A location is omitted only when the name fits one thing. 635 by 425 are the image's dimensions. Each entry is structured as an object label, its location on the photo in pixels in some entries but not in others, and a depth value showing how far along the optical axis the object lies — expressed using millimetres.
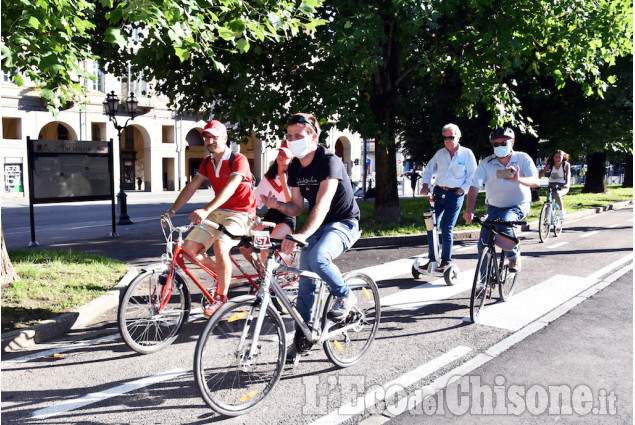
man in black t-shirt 3777
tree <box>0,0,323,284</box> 4867
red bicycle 4371
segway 6926
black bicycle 5297
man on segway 6852
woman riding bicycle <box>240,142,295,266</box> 3918
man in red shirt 4957
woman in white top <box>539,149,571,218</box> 11867
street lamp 16031
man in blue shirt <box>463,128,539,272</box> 5594
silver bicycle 3168
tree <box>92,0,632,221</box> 10594
